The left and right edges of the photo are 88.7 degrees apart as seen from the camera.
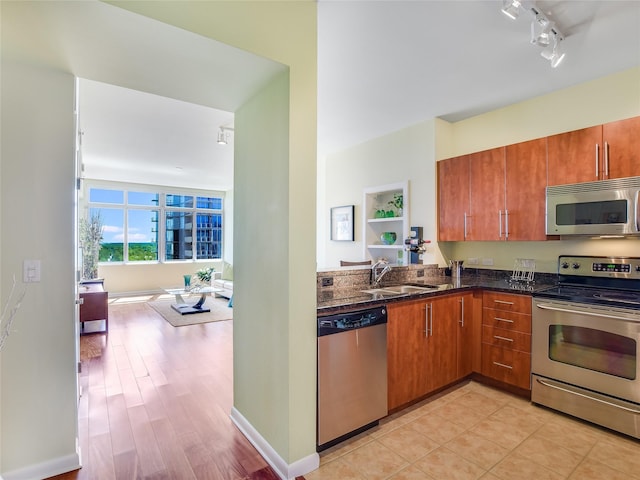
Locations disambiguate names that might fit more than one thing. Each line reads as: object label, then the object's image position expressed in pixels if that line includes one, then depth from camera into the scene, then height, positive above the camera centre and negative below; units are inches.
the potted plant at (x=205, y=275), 269.3 -28.7
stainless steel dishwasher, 79.4 -33.9
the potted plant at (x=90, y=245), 242.2 -3.8
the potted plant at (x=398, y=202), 174.9 +21.1
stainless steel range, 87.0 -30.3
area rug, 212.5 -52.3
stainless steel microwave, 96.0 +10.7
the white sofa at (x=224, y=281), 286.0 -39.0
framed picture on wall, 200.1 +11.2
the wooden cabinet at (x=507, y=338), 107.5 -33.3
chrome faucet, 115.0 -10.7
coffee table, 237.8 -47.1
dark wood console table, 178.7 -36.7
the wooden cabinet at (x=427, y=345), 95.9 -33.5
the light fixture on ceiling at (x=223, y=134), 164.8 +54.4
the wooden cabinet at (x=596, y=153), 98.2 +28.4
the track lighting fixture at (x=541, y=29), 72.9 +53.5
